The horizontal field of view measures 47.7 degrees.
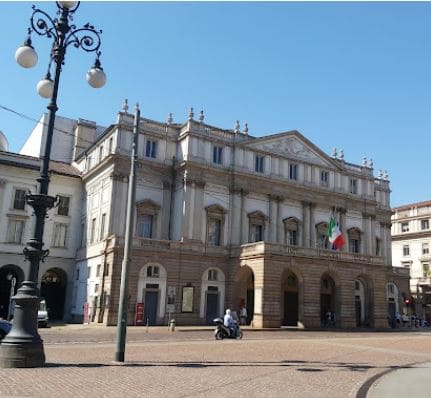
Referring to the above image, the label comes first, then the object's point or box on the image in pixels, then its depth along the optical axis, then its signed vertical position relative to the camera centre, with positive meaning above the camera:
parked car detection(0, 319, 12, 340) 19.19 -1.24
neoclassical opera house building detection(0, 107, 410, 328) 40.41 +6.78
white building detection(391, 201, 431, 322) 75.31 +10.94
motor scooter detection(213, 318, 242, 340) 27.48 -1.40
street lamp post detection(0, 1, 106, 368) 13.22 +2.72
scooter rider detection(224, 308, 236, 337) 27.77 -0.96
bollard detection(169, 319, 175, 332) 34.19 -1.50
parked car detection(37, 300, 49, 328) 35.62 -1.47
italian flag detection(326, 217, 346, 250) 43.09 +6.65
